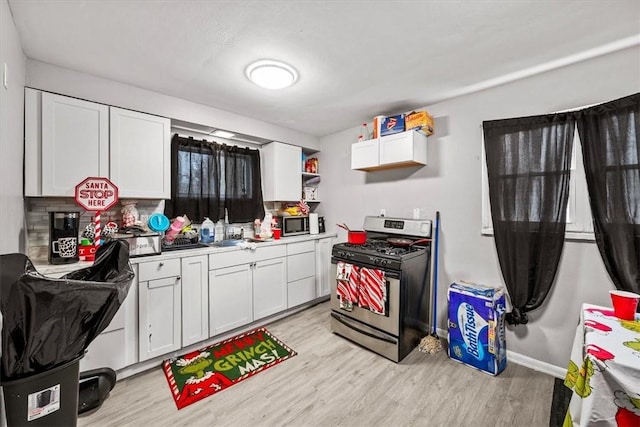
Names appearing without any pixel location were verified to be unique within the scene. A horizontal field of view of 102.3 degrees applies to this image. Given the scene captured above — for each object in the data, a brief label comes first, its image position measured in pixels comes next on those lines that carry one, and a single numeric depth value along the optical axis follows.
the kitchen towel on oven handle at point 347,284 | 2.55
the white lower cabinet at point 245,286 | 2.56
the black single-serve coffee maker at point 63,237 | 1.83
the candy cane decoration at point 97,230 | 1.97
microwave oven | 3.48
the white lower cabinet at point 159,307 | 2.12
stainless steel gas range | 2.28
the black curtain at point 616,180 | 1.71
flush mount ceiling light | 1.96
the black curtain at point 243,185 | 3.18
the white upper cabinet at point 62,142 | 1.86
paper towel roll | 3.72
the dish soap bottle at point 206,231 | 2.95
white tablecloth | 1.03
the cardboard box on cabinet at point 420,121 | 2.61
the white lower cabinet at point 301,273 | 3.23
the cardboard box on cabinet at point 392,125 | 2.72
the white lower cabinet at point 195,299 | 2.35
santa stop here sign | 1.96
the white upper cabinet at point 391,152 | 2.62
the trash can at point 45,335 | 0.92
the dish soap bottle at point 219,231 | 3.13
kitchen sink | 2.79
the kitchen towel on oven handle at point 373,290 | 2.33
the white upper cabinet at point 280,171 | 3.38
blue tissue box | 2.07
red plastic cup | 1.43
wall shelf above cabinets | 3.89
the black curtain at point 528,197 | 2.00
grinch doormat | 1.95
